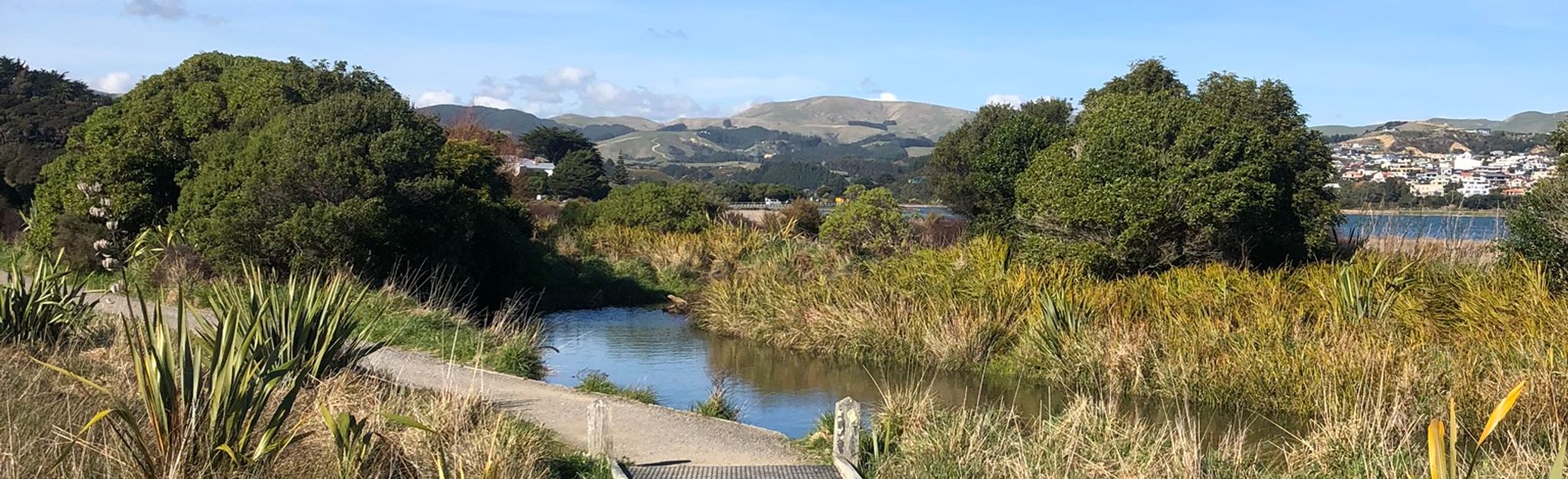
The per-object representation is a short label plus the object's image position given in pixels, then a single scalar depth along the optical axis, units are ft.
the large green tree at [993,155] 74.79
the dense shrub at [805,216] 113.50
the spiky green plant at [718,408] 36.47
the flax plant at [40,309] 35.29
